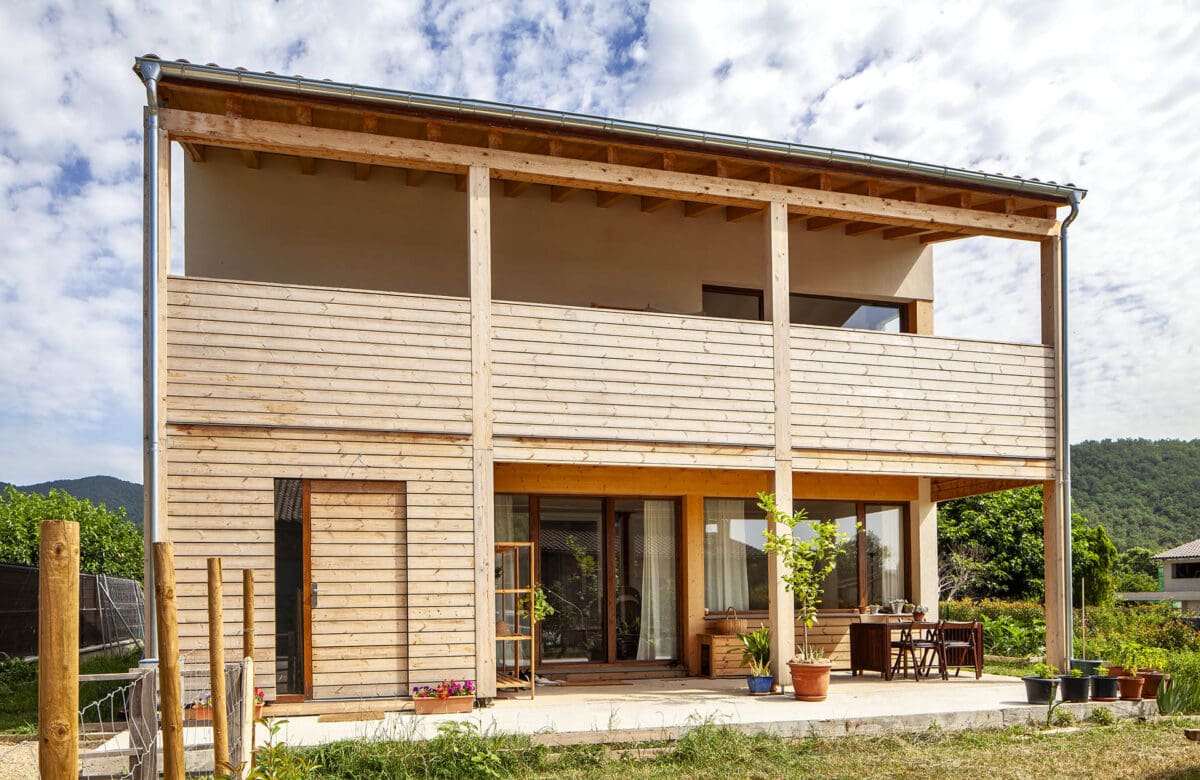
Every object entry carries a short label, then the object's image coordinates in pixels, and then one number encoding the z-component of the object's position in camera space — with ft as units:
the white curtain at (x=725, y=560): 44.16
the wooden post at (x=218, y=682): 18.54
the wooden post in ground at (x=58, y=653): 10.47
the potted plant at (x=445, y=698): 31.99
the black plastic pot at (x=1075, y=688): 34.35
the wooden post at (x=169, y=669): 14.79
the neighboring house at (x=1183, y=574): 161.38
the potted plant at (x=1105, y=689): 34.73
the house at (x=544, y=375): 32.35
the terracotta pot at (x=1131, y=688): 34.68
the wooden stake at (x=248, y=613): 24.26
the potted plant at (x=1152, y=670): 35.12
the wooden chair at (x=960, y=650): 41.34
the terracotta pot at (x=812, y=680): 34.40
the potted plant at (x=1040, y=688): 34.01
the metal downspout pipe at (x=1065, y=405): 41.34
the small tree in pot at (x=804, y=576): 34.53
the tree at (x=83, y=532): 75.97
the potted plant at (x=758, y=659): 36.91
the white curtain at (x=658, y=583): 43.01
